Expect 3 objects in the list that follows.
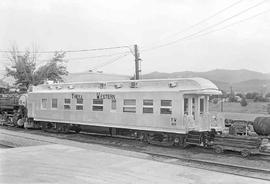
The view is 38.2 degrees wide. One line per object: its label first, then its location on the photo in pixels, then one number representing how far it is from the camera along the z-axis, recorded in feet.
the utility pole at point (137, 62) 106.22
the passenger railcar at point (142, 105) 57.47
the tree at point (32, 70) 154.81
